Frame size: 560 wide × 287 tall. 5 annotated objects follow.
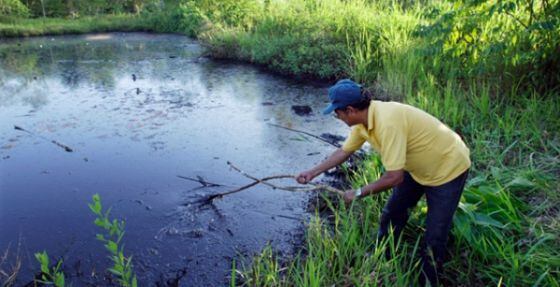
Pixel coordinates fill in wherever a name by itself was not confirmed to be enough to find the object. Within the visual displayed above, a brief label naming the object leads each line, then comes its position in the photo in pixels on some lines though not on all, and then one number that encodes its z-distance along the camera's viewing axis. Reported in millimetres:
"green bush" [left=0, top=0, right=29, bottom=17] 19828
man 2000
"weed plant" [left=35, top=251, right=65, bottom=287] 1514
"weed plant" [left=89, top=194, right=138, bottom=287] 1575
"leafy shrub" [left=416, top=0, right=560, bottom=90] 3984
